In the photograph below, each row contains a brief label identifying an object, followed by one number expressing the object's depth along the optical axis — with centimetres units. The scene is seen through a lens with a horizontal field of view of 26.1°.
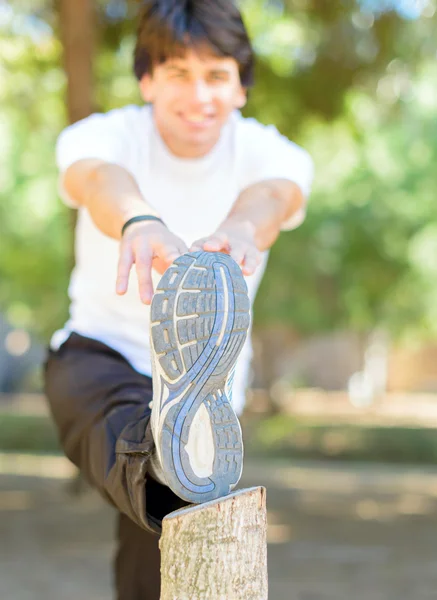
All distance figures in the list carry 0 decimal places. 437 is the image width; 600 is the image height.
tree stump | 184
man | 213
